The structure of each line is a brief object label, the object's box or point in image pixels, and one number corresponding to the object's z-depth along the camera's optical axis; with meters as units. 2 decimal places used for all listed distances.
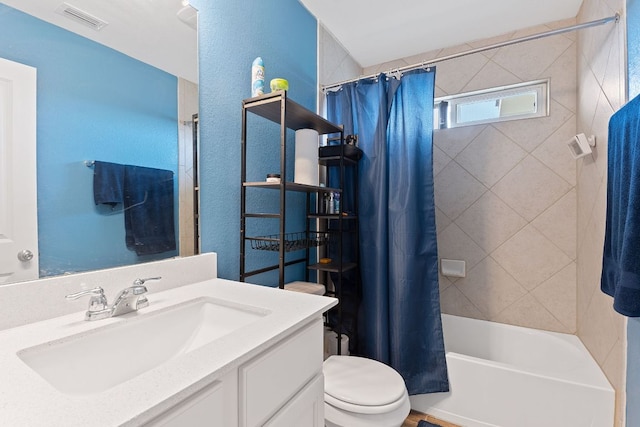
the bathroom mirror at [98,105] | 0.75
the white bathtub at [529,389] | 1.33
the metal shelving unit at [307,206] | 1.23
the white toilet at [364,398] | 1.13
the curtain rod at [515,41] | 1.27
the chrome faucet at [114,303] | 0.75
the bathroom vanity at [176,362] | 0.44
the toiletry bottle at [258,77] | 1.27
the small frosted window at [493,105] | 2.00
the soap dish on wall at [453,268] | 2.16
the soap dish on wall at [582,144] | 1.49
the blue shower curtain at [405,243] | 1.64
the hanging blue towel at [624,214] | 0.84
